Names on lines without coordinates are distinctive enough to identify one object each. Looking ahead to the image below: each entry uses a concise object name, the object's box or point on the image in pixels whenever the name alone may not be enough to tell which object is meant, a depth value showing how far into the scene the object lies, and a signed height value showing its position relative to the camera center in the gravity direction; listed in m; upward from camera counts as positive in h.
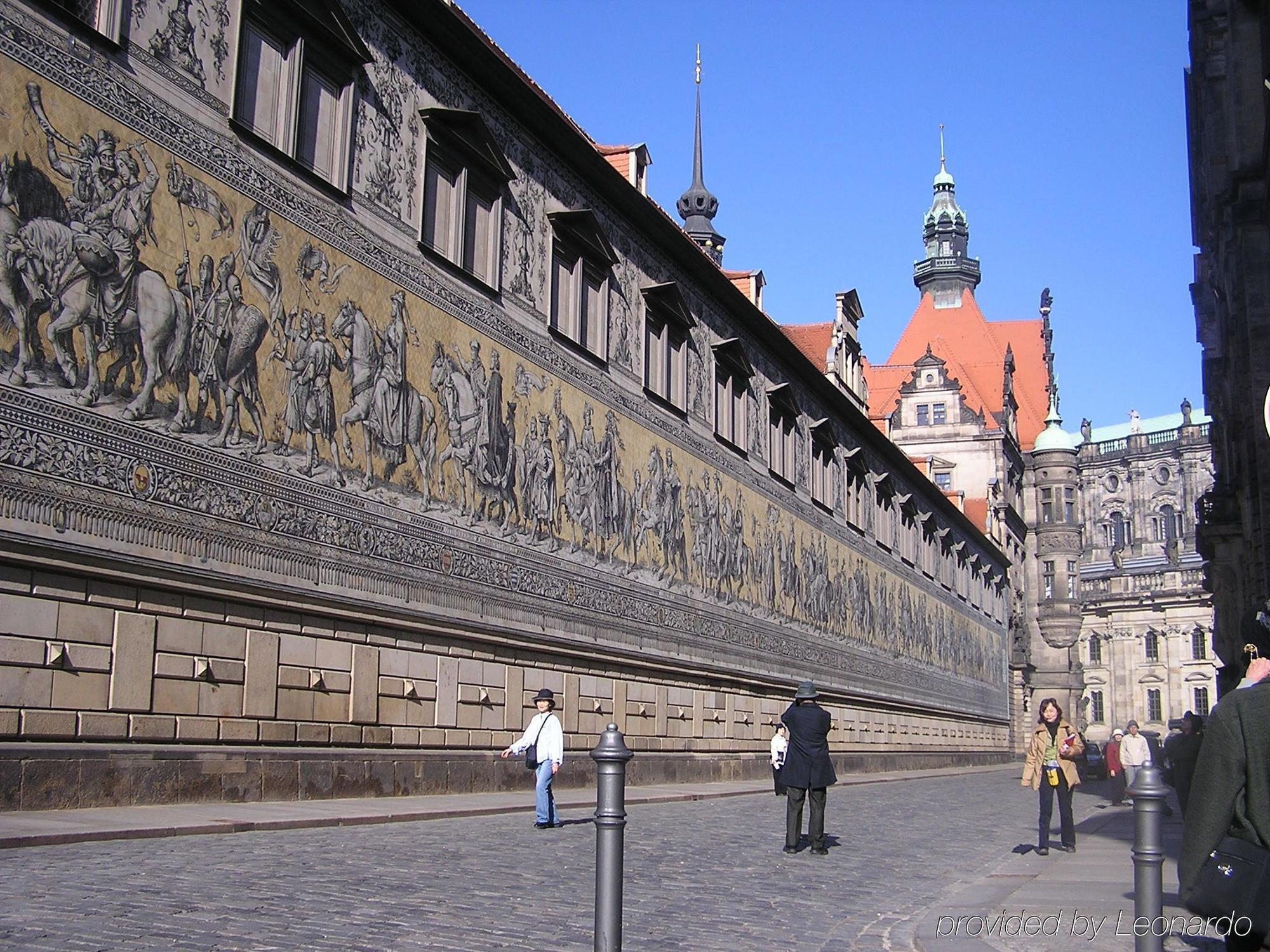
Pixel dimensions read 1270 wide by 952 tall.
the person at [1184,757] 14.21 -0.33
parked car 40.52 -1.23
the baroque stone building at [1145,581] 89.69 +9.25
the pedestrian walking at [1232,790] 3.88 -0.18
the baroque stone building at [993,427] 64.69 +13.58
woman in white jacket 12.69 -0.34
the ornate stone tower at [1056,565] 71.38 +8.15
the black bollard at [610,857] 5.24 -0.53
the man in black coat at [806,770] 11.91 -0.43
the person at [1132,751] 21.28 -0.40
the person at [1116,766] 24.38 -0.79
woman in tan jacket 13.45 -0.35
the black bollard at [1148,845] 5.26 -0.46
